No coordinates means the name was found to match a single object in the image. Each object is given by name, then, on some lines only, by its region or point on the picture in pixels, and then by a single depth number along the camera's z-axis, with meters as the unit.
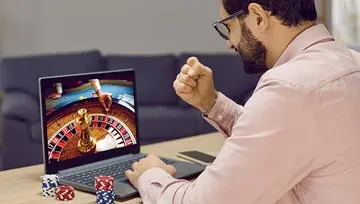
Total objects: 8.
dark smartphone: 2.41
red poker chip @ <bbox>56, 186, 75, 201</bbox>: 2.02
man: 1.67
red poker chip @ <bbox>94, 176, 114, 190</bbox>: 1.97
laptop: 2.17
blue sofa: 4.54
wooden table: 2.04
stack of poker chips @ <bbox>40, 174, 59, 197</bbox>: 2.07
